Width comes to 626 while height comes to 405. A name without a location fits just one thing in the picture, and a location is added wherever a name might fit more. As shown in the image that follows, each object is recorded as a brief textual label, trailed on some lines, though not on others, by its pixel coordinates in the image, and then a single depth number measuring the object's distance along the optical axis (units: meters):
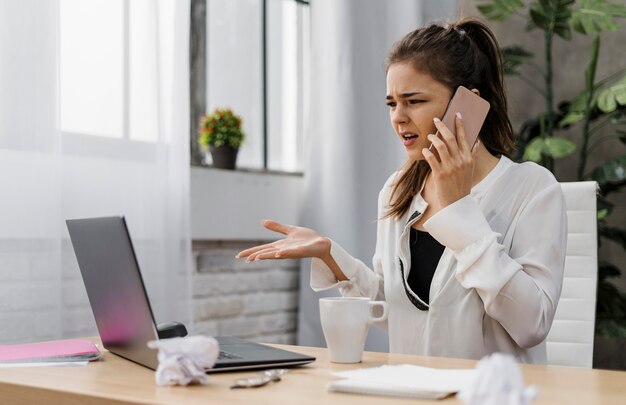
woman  1.46
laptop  1.11
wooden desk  0.96
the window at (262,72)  3.12
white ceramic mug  1.26
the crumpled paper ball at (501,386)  0.70
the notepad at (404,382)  0.95
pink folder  1.31
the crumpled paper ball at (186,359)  1.01
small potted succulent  2.93
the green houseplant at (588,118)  3.14
